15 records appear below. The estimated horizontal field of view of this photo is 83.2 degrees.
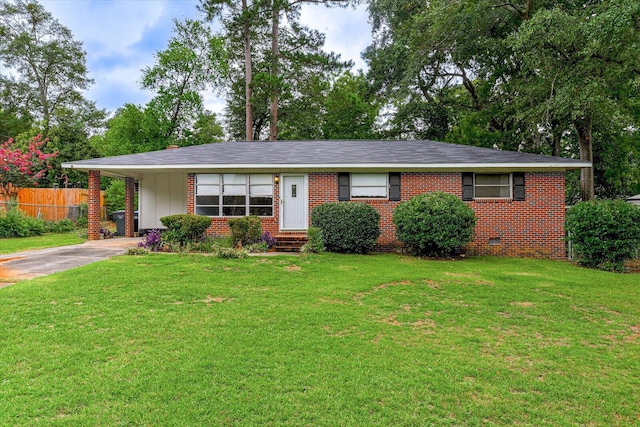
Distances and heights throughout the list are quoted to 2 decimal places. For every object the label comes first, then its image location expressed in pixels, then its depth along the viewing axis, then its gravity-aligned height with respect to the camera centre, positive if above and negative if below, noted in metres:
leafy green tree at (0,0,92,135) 29.27 +13.28
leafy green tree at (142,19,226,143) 21.31 +8.59
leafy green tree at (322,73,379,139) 22.17 +6.20
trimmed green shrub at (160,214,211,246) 9.63 -0.31
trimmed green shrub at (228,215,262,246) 9.84 -0.39
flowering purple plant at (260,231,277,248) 10.59 -0.73
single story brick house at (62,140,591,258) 10.87 +0.97
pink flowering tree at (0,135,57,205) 16.28 +2.22
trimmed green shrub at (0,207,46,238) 13.81 -0.33
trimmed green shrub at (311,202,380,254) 9.78 -0.32
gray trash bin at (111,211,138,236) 14.38 -0.29
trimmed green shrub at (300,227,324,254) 9.73 -0.76
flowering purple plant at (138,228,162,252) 9.49 -0.70
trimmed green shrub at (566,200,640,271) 8.38 -0.44
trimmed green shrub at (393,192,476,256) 9.04 -0.19
